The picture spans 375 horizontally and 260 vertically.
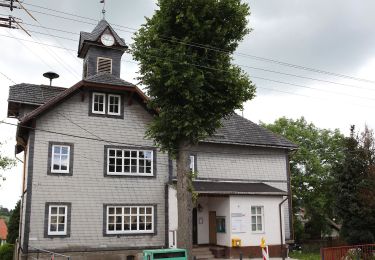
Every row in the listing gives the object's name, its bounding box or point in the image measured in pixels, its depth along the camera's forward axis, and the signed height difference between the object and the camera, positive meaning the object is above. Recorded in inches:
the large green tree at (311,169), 1471.5 +176.0
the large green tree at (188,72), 639.1 +223.0
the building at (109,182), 793.6 +74.4
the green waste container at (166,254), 522.0 -44.7
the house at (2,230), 2517.2 -65.0
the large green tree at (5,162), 1230.9 +165.7
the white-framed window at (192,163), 953.7 +124.1
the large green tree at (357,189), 764.0 +53.0
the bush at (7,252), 1056.6 -81.9
